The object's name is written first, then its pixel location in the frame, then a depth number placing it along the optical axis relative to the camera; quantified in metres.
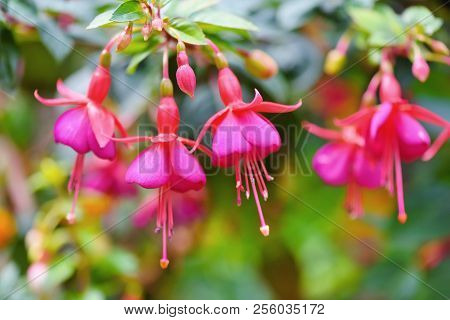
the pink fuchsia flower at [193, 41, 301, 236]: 0.33
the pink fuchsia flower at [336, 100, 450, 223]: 0.36
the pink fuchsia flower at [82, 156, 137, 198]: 0.46
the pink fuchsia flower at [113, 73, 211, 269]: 0.34
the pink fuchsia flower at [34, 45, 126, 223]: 0.35
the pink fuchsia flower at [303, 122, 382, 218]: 0.39
